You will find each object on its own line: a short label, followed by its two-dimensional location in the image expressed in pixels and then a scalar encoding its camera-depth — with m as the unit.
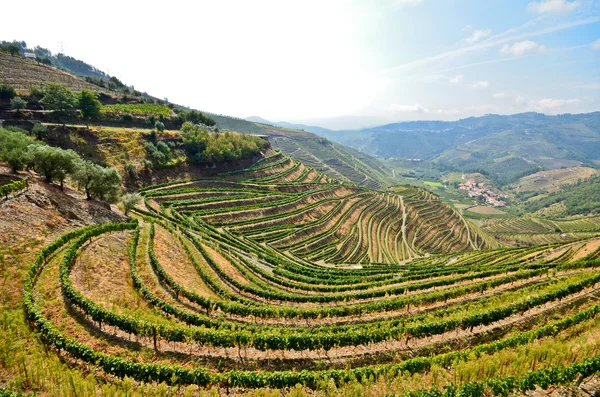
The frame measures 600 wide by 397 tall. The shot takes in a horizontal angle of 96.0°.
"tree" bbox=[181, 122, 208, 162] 107.06
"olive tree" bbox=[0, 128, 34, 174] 45.38
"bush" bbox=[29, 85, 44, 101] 89.06
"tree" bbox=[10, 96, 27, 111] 79.00
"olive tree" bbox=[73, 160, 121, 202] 51.16
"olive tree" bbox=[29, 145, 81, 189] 46.50
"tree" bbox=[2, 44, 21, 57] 122.88
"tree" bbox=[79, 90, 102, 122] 90.44
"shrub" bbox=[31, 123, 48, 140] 75.50
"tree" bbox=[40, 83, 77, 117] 83.25
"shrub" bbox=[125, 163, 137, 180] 84.13
